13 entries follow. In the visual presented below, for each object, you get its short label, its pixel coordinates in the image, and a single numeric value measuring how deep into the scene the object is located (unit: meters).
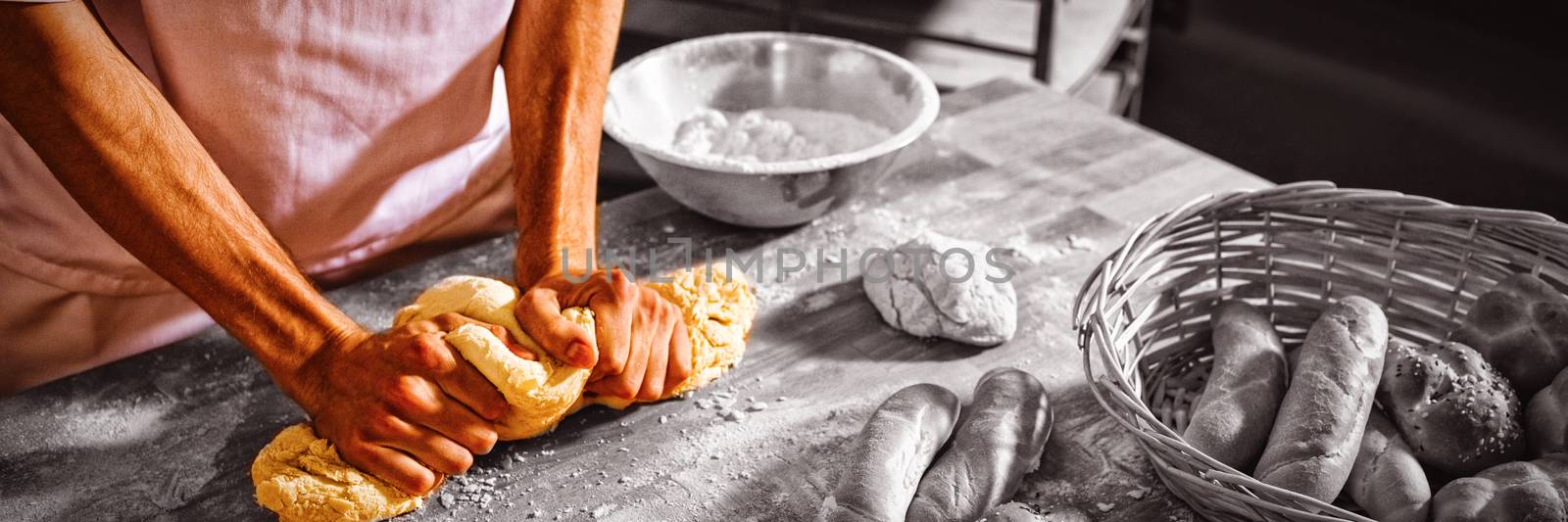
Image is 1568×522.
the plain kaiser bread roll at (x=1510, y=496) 0.92
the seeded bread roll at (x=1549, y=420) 1.04
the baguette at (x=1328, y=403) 0.96
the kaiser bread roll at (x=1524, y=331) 1.11
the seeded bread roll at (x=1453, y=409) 1.04
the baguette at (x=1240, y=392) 1.02
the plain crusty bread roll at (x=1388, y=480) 0.97
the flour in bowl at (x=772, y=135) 1.57
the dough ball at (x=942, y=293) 1.30
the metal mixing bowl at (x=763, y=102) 1.44
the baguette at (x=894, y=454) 1.01
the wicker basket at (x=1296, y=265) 1.18
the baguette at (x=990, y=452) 1.03
